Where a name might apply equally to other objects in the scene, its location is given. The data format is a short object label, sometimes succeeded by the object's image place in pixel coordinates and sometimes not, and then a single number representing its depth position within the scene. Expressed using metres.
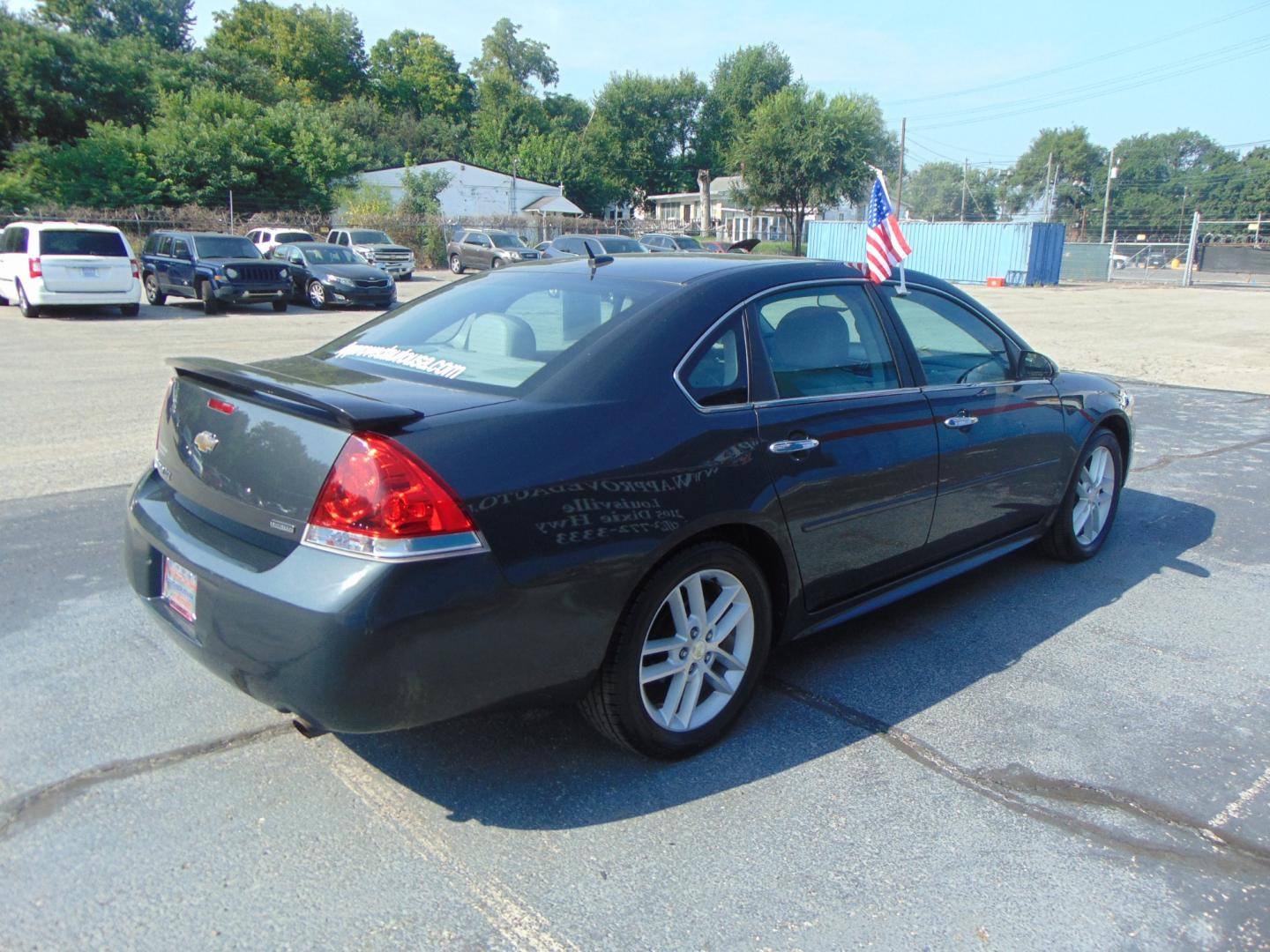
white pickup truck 29.98
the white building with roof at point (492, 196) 58.08
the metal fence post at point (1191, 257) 42.78
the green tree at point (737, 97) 87.75
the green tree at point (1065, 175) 108.81
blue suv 19.83
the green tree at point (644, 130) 81.88
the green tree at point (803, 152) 57.56
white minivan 17.28
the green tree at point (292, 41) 74.44
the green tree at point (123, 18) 65.88
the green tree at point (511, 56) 99.44
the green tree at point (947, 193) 121.94
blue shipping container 40.69
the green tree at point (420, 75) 83.38
